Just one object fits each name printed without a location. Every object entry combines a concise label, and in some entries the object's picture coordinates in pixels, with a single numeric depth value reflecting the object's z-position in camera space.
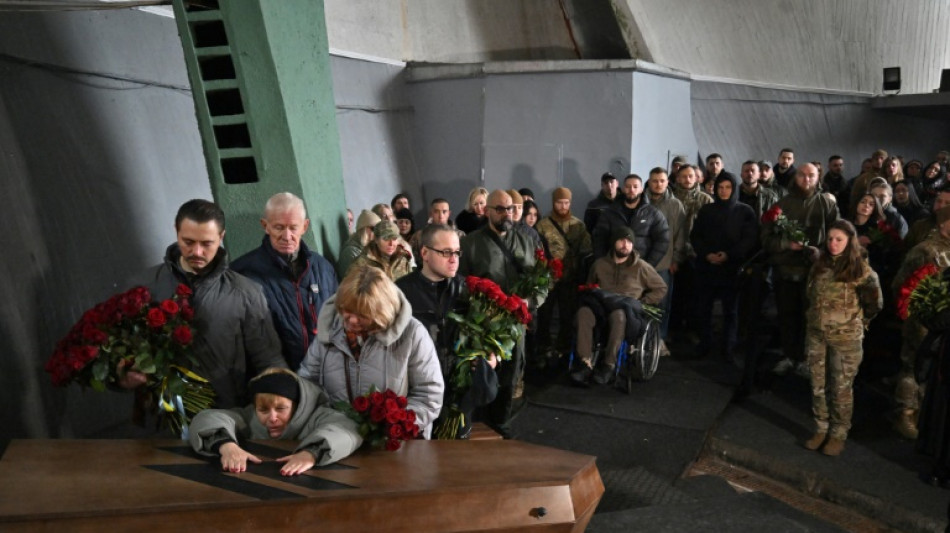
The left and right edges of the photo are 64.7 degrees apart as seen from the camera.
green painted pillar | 5.07
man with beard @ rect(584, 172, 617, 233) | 7.35
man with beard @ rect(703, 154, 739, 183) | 8.30
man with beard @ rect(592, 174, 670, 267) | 6.70
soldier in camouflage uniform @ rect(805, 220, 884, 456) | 5.01
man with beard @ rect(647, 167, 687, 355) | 7.17
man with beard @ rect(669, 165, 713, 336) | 7.46
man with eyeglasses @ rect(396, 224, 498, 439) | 4.05
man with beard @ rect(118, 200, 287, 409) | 3.21
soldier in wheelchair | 6.18
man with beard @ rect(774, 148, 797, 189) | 8.75
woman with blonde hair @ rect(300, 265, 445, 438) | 3.02
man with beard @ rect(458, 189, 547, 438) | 5.72
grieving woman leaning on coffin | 2.62
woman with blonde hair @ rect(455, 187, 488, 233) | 6.70
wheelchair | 6.21
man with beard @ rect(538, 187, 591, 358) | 7.02
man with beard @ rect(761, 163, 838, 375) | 6.17
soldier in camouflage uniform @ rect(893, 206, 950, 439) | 5.20
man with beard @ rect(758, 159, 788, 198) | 7.57
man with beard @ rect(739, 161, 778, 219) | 7.30
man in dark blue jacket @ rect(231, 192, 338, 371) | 3.64
